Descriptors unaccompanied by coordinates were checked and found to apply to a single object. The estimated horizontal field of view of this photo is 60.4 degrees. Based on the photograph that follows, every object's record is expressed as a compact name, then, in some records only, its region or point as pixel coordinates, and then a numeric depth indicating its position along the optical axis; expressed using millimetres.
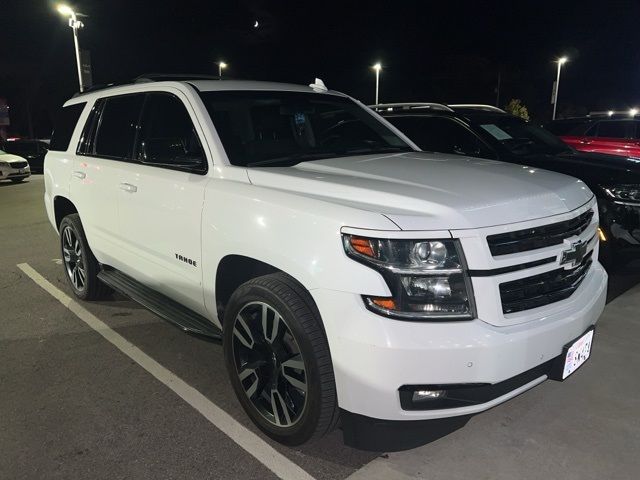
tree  37806
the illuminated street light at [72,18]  19062
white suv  2328
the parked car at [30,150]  22172
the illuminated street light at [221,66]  48978
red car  11391
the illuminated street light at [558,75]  35625
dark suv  5125
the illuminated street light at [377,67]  41859
